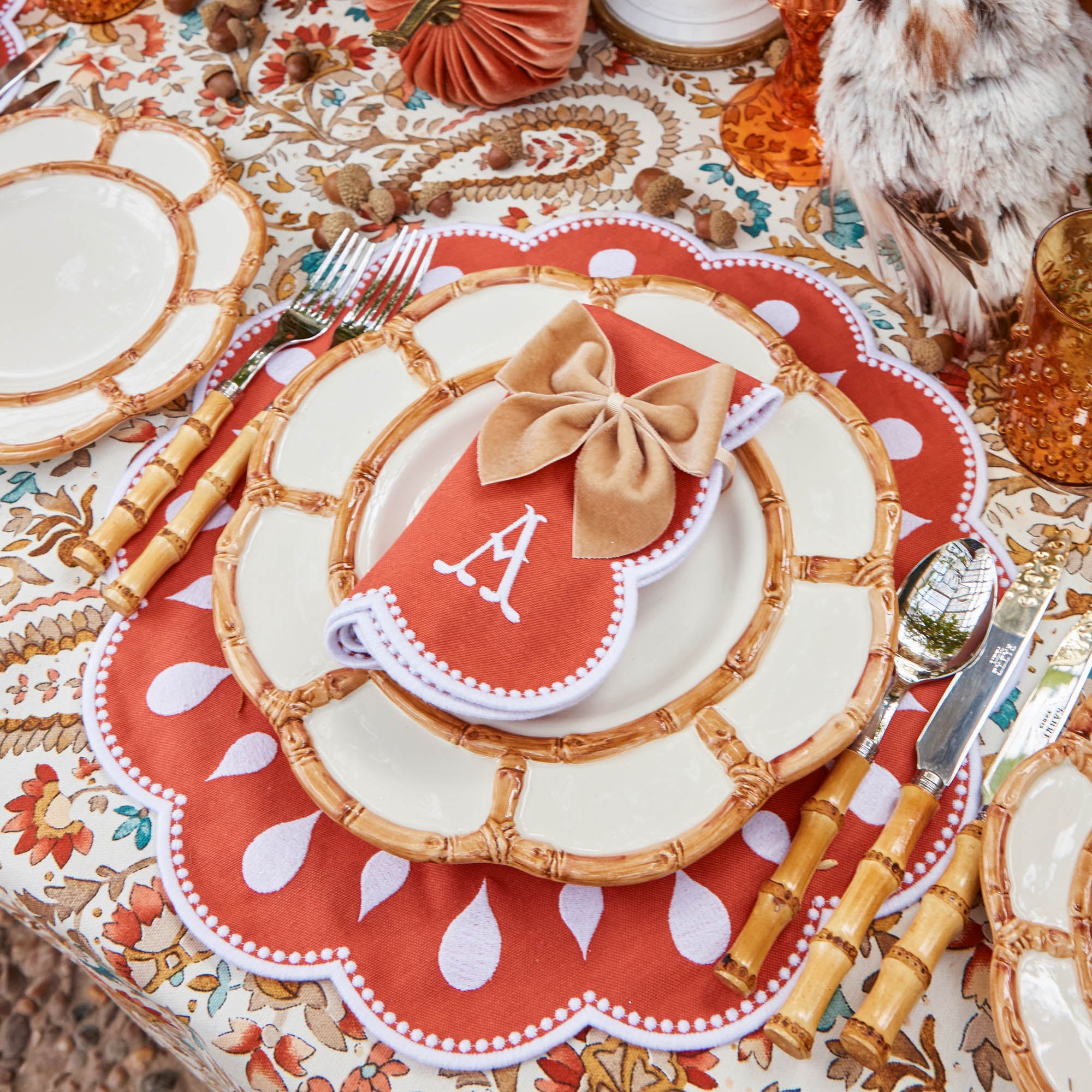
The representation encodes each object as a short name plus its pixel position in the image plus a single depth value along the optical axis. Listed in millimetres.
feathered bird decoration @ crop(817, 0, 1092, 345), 653
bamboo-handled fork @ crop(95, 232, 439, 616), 721
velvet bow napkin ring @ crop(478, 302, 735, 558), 587
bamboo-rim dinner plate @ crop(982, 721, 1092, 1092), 482
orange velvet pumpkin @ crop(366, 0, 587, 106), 891
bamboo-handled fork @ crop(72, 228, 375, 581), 752
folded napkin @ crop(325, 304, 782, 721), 558
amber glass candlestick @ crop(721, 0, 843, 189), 881
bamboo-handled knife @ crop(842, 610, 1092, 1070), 542
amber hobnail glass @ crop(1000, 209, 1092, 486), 658
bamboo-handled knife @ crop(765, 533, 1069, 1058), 551
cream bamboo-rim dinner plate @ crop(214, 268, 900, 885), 561
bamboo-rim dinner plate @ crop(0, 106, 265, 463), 776
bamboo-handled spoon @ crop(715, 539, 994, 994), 575
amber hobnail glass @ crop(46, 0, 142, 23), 1061
